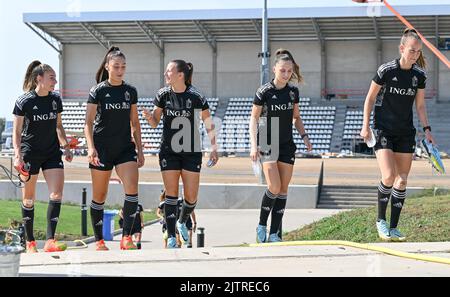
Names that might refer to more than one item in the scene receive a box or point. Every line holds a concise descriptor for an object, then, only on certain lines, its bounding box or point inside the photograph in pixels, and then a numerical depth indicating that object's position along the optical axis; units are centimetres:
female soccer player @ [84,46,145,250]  1666
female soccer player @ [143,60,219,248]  1727
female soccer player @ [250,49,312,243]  1769
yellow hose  1434
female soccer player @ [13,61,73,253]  1678
